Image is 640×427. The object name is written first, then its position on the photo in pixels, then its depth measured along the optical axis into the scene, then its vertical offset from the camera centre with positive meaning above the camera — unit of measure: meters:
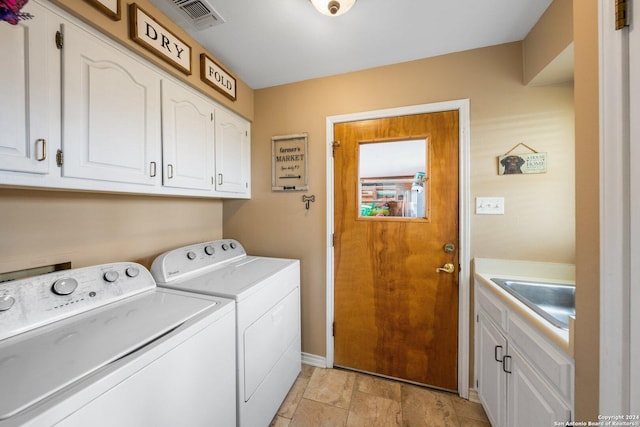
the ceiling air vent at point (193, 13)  1.22 +1.14
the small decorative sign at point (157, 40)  1.10 +0.94
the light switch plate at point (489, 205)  1.53 +0.04
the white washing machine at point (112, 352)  0.57 -0.43
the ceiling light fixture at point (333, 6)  1.16 +1.08
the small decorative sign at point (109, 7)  0.95 +0.90
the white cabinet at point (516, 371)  0.82 -0.73
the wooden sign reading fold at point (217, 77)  1.52 +0.99
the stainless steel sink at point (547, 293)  1.27 -0.48
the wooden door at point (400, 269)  1.64 -0.45
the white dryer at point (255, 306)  1.18 -0.58
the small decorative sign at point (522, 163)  1.45 +0.32
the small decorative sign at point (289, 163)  1.96 +0.44
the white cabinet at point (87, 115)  0.80 +0.45
